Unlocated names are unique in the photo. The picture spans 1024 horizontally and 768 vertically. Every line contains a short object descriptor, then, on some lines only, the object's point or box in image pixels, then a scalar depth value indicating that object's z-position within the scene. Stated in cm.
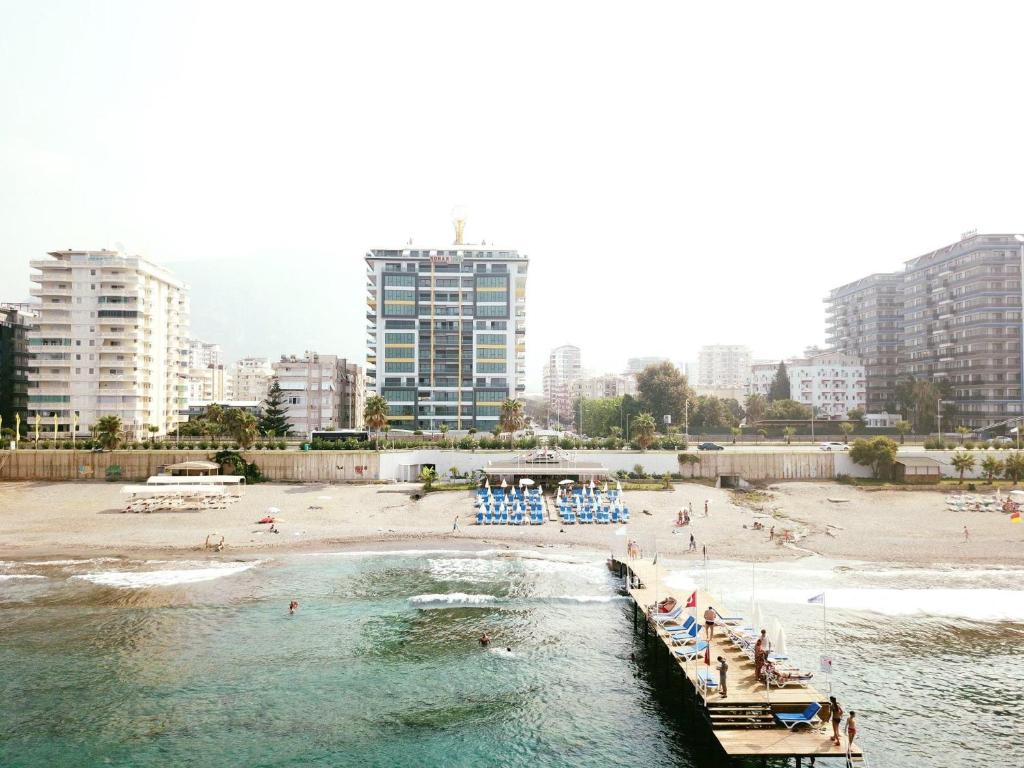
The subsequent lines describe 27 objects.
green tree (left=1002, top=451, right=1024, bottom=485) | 7081
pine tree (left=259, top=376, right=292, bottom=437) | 11106
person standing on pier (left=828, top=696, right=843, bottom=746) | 2114
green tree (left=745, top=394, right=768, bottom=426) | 14312
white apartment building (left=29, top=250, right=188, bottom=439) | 10044
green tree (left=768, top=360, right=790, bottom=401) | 16225
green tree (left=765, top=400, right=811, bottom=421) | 12950
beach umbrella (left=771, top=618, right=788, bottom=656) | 2559
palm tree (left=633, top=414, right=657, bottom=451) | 7875
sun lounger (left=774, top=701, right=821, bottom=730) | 2177
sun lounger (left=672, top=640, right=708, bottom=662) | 2717
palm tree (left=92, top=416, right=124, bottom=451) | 7625
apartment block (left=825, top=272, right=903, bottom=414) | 15412
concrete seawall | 7500
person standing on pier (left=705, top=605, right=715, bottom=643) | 2828
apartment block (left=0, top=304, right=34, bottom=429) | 10925
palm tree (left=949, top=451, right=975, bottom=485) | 7138
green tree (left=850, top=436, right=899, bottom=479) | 7331
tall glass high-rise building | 12512
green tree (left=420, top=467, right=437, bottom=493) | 7019
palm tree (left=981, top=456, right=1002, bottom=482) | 7112
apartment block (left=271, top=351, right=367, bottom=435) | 11750
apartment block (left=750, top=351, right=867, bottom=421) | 15750
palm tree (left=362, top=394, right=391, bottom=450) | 8594
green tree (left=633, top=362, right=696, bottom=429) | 12019
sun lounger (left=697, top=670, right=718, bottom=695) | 2383
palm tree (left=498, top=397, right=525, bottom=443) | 8544
